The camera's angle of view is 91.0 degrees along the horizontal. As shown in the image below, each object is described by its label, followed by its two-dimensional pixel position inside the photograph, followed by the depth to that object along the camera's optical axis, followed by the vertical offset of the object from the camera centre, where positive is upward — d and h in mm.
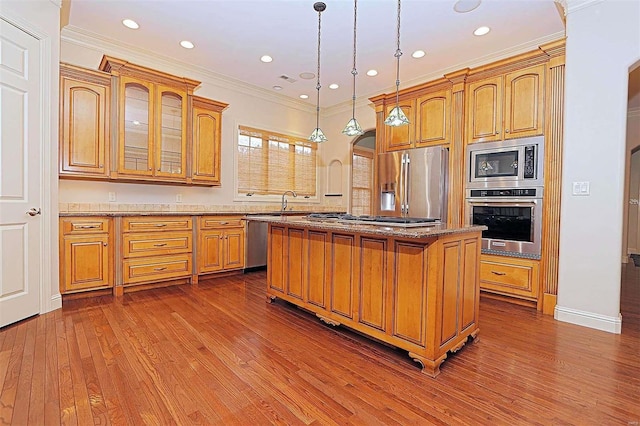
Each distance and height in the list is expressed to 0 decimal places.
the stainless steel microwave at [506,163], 3279 +536
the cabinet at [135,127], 3354 +954
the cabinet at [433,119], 4047 +1214
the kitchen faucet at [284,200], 5463 +131
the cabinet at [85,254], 3172 -515
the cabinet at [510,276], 3246 -706
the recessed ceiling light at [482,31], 3439 +1999
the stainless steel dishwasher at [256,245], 4637 -563
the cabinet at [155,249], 3553 -513
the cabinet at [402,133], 4423 +1117
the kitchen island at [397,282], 1953 -526
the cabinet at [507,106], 3277 +1174
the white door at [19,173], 2543 +259
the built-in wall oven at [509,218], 3260 -75
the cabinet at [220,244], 4141 -507
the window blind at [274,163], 5254 +804
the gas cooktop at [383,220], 2316 -92
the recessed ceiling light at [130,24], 3389 +1995
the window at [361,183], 6184 +529
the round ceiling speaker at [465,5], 2945 +1960
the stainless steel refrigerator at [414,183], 4035 +364
